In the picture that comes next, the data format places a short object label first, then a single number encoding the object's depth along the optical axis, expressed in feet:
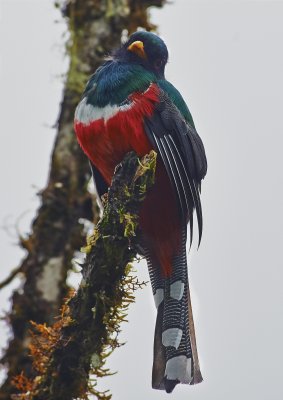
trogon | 33.73
